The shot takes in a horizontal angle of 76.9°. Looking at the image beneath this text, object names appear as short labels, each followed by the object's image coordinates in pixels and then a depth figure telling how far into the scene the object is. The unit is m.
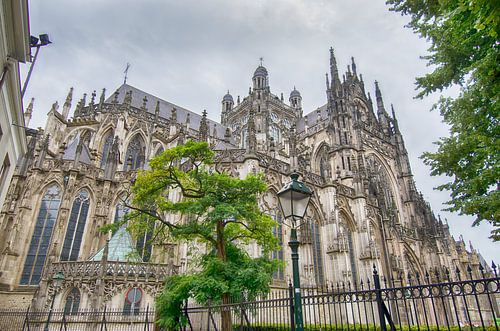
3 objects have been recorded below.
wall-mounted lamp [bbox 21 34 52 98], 7.11
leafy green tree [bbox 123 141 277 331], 10.43
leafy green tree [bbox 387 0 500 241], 7.71
